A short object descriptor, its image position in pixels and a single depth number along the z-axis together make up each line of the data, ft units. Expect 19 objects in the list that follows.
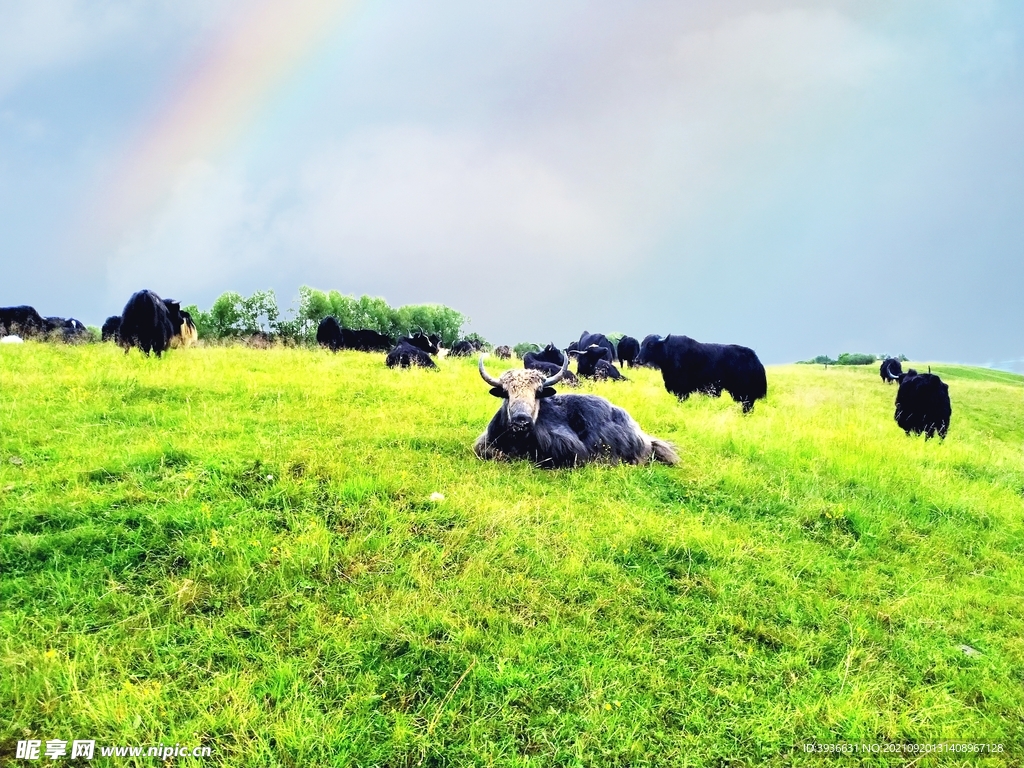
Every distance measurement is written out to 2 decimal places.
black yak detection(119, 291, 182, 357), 45.42
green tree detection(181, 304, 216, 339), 155.74
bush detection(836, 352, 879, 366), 187.97
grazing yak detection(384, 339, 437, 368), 57.93
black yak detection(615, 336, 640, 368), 114.01
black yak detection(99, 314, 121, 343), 81.60
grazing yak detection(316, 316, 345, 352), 85.05
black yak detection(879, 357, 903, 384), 106.42
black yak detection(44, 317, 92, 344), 73.61
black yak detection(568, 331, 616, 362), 109.25
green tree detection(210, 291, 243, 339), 157.69
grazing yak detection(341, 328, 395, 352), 89.40
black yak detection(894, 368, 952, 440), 46.47
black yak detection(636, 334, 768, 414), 52.80
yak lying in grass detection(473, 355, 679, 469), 24.91
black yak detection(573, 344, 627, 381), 68.48
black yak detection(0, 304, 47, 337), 83.30
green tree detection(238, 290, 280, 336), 157.28
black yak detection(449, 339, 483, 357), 96.71
